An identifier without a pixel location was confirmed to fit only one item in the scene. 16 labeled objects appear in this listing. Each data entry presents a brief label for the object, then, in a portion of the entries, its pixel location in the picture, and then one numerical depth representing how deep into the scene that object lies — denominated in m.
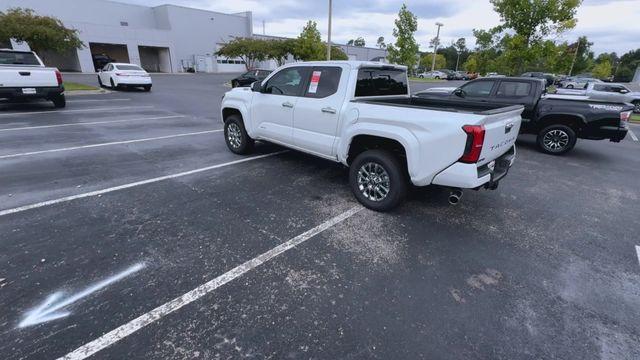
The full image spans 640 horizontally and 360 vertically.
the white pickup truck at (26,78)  9.28
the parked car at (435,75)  53.58
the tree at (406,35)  30.30
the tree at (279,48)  38.28
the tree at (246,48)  40.06
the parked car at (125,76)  17.97
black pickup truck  6.79
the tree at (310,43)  33.22
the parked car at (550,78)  32.53
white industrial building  40.13
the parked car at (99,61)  41.22
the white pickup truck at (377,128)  3.38
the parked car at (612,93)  16.05
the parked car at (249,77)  22.98
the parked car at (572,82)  28.53
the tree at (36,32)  15.98
